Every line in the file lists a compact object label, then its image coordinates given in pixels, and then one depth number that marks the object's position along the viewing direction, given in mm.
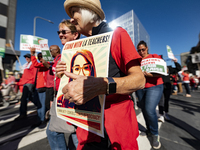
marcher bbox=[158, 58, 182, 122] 3398
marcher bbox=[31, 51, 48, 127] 3150
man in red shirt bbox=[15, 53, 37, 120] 3578
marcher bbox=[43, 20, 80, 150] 1269
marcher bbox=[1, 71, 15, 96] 5960
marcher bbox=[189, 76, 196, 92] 11775
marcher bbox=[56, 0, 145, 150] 612
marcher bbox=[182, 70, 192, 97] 8194
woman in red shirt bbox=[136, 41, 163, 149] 1989
